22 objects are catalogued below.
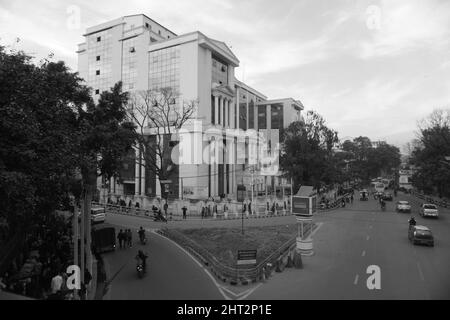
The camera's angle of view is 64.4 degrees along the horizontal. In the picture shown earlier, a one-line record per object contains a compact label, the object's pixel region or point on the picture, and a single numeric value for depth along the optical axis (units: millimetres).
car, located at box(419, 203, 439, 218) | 35906
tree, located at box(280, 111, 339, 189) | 46931
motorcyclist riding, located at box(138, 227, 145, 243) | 24500
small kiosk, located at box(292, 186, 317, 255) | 22219
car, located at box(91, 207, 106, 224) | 30414
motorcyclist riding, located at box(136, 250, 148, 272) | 17906
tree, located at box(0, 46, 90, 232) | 11367
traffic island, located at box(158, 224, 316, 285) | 17844
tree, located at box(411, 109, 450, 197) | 45184
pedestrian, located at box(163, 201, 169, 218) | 36669
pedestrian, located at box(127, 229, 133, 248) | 23797
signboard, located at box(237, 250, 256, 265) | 18125
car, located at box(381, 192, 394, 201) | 55069
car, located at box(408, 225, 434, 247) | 23453
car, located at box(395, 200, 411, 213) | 40469
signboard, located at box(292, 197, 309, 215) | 22922
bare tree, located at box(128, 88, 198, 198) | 47694
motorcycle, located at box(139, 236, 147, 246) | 24544
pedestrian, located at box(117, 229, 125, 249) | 23578
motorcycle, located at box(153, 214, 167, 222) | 34000
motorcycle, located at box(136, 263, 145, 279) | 17516
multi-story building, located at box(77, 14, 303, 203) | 52250
